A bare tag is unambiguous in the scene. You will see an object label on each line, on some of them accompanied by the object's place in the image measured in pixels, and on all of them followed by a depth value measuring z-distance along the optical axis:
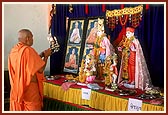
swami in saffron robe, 2.56
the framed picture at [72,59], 3.80
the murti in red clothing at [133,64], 2.86
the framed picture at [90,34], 3.52
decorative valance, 3.02
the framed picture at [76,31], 3.77
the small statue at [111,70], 2.91
